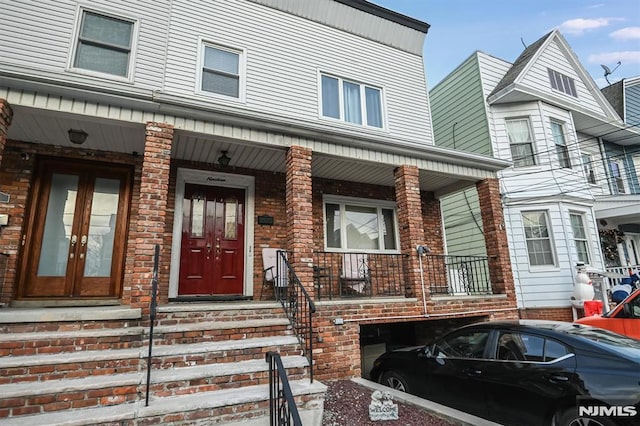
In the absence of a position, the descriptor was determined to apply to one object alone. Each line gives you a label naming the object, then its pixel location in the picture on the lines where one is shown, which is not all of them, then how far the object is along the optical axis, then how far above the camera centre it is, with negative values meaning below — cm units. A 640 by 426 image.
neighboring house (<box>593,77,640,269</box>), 1071 +313
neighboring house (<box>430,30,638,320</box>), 905 +363
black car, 299 -95
